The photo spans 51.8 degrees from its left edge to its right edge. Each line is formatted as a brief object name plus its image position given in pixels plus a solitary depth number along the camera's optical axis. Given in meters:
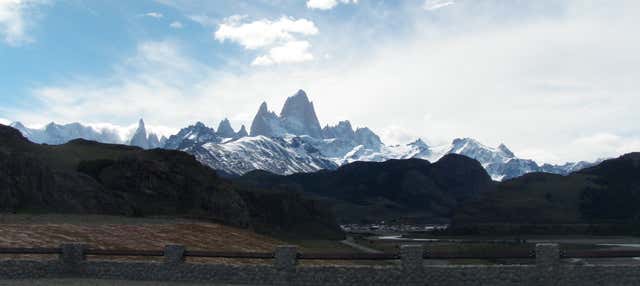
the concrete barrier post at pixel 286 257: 36.62
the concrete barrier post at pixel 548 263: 34.25
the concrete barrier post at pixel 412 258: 35.62
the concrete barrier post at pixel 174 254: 38.19
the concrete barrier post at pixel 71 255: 39.34
